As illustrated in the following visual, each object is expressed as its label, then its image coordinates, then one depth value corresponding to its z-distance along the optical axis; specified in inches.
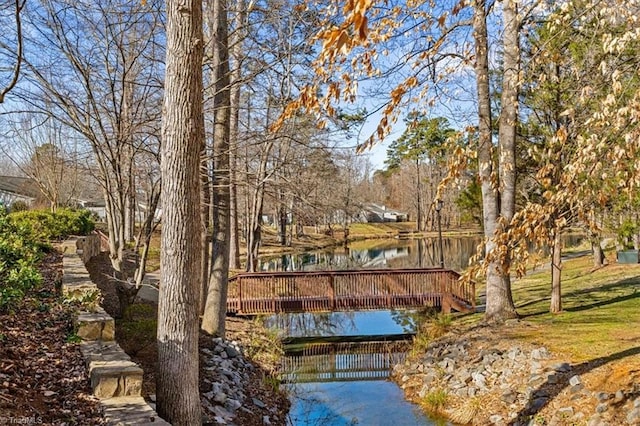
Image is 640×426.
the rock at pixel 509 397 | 246.3
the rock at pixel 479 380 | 274.1
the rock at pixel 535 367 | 259.5
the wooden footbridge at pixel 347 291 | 445.4
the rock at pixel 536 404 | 228.5
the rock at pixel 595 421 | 196.9
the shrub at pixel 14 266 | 179.0
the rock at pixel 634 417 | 187.3
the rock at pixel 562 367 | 250.1
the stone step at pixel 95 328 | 173.9
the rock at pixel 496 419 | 236.9
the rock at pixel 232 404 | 210.7
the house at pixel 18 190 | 1047.4
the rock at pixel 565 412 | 213.5
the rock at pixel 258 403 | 242.5
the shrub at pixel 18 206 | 784.9
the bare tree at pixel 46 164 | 756.0
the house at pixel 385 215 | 2170.8
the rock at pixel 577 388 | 226.3
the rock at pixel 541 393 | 235.8
